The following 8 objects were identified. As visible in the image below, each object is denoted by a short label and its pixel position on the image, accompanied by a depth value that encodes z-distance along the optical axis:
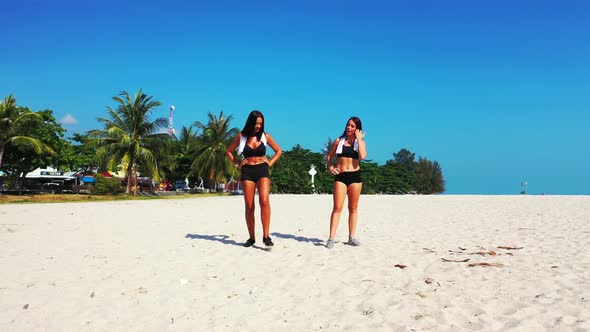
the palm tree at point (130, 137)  28.48
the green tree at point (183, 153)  47.34
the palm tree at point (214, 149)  35.47
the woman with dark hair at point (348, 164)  6.27
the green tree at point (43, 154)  29.67
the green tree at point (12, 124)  25.53
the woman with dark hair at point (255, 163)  6.15
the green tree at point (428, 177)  73.19
